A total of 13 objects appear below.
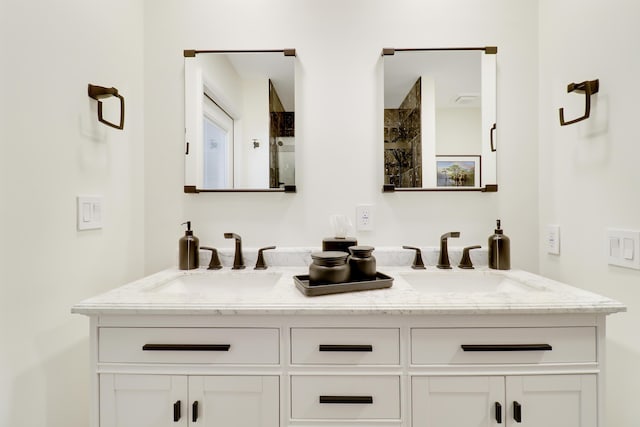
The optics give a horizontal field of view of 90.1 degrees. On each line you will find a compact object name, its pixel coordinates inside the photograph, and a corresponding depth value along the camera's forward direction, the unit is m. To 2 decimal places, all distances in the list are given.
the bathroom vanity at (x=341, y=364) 0.98
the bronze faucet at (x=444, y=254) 1.49
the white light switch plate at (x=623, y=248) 1.05
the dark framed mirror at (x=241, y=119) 1.58
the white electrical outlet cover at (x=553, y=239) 1.45
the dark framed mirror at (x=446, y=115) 1.55
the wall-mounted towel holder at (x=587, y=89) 1.20
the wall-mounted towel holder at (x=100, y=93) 1.25
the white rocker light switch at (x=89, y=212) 1.20
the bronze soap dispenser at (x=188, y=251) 1.48
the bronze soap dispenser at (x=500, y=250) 1.46
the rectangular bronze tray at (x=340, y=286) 1.08
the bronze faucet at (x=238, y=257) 1.51
